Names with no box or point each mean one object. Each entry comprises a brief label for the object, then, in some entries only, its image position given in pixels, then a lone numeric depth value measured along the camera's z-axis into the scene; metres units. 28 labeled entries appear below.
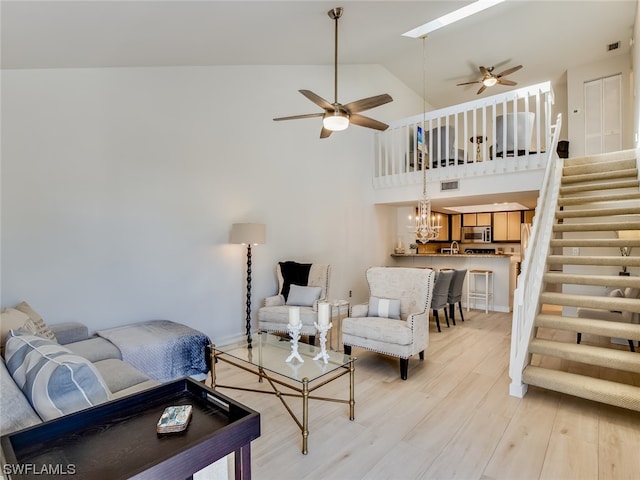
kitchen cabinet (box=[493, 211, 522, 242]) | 8.42
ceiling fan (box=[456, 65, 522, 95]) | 6.11
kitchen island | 5.91
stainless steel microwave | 8.87
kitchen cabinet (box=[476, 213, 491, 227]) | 8.87
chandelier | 4.58
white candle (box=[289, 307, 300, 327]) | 2.59
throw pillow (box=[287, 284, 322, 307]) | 4.27
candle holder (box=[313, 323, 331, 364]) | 2.57
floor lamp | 3.94
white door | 6.45
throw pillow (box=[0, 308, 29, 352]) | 2.08
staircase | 2.71
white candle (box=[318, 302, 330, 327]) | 2.54
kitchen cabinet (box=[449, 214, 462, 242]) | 9.38
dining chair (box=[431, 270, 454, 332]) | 4.74
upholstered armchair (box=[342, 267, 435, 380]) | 3.20
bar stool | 5.95
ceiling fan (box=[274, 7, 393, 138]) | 2.89
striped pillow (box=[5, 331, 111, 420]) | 1.25
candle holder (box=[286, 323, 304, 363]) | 2.62
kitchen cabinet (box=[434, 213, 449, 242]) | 9.29
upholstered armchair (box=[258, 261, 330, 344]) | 3.98
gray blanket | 2.71
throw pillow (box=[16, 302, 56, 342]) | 2.21
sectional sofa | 1.24
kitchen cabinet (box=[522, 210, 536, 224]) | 8.25
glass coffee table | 2.29
